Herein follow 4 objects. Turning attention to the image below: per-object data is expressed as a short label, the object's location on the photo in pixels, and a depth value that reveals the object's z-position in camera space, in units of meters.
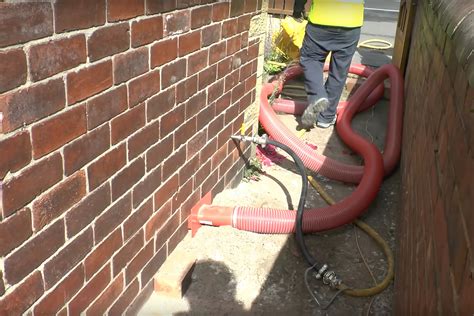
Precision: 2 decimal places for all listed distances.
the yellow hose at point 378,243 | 2.92
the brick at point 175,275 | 2.67
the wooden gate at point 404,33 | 5.84
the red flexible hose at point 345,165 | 3.34
